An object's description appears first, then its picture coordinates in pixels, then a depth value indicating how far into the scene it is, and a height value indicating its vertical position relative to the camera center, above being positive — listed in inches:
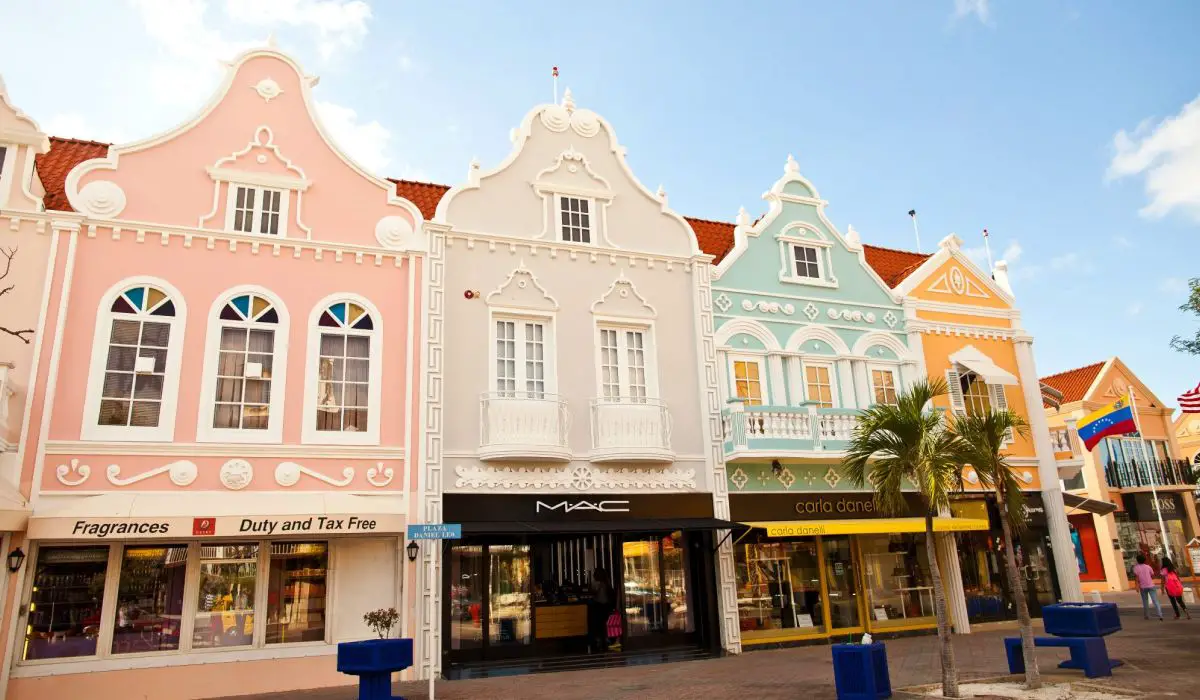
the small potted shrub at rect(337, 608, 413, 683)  384.8 -33.8
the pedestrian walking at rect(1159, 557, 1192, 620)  712.4 -31.6
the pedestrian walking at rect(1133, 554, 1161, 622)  724.0 -27.5
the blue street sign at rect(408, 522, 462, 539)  450.6 +27.5
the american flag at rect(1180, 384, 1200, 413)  860.6 +153.9
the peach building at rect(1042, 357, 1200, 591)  1186.6 +89.0
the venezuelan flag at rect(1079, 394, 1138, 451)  855.7 +133.9
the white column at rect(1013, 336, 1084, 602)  738.2 +68.3
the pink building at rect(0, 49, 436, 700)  468.1 +116.8
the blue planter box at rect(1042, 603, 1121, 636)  445.7 -35.6
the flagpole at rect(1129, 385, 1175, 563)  1099.2 +111.1
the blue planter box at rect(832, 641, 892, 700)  380.8 -50.2
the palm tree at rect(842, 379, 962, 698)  433.1 +58.8
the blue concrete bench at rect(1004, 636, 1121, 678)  442.0 -53.8
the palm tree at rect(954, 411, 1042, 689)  447.2 +54.7
